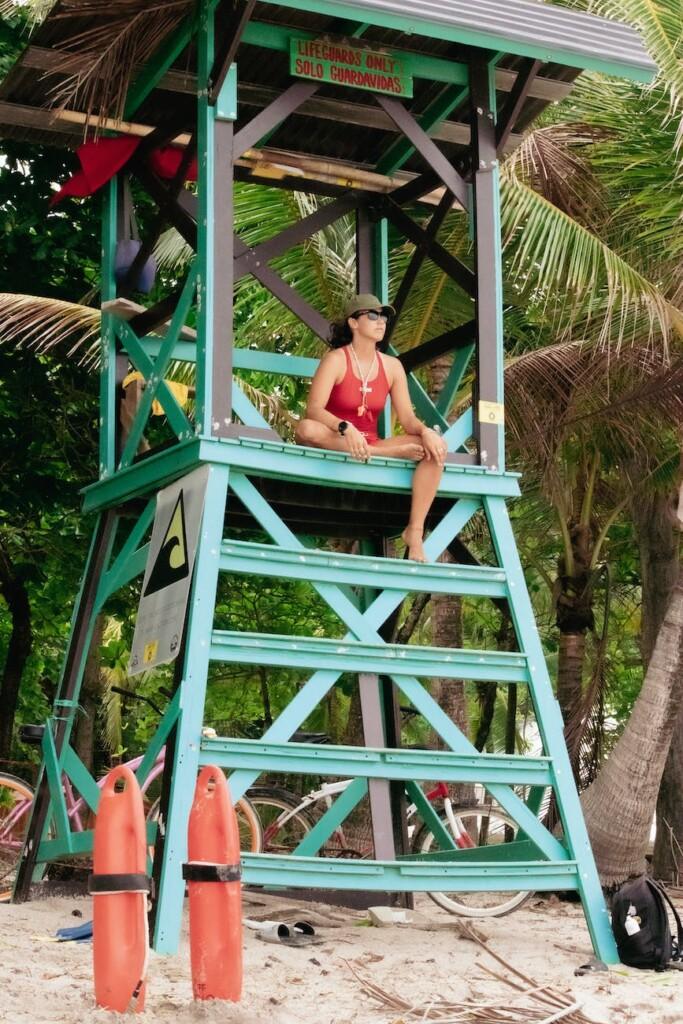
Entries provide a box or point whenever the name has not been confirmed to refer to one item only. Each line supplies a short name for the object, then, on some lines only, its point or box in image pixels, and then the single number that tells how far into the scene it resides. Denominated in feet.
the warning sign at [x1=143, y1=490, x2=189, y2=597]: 28.76
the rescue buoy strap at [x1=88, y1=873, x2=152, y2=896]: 19.65
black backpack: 27.53
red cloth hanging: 34.47
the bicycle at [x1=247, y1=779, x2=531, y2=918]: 36.52
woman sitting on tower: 30.14
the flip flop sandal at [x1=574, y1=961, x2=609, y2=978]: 26.91
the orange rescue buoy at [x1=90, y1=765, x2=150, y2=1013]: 19.71
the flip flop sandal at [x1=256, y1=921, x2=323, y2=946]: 27.86
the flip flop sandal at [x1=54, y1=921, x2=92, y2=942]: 27.07
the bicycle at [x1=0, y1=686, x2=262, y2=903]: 36.52
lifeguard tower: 28.17
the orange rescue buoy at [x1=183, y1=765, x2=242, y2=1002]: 20.13
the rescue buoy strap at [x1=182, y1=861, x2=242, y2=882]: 20.11
